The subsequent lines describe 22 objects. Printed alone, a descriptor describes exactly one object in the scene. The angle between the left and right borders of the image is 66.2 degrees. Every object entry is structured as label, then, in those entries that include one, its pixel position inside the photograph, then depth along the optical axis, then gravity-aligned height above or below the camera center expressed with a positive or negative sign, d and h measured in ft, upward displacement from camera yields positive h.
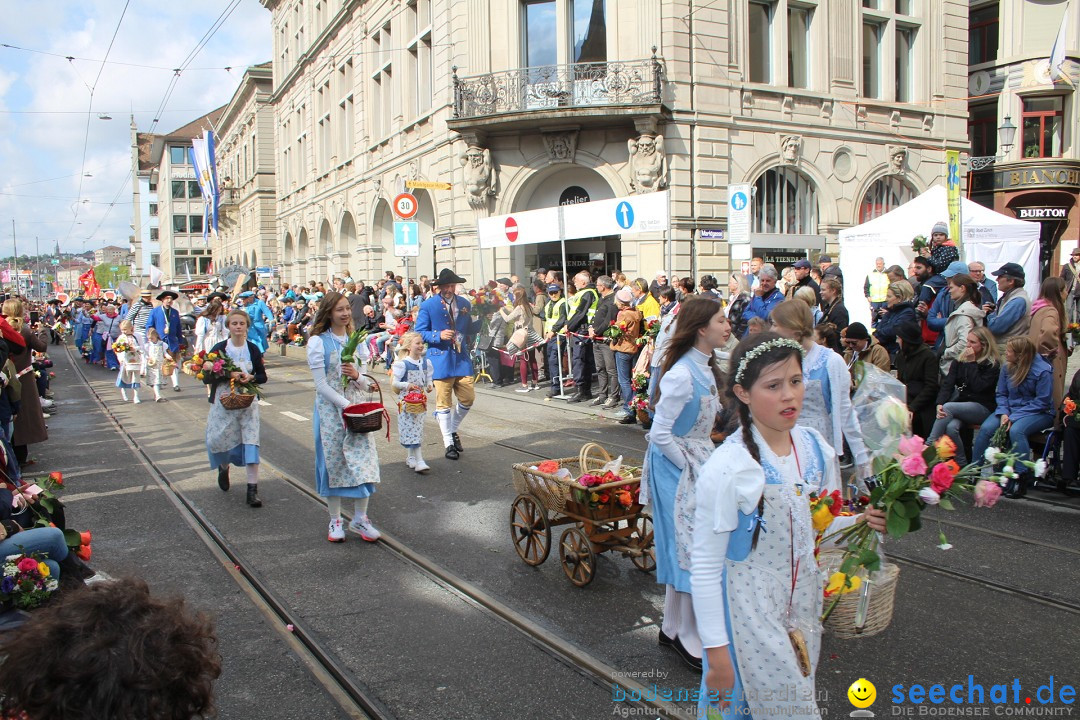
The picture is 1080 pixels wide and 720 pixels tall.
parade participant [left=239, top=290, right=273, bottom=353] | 60.23 -0.10
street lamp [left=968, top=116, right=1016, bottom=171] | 90.79 +17.64
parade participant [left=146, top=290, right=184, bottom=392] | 54.70 -0.52
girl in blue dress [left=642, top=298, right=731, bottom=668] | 13.88 -2.37
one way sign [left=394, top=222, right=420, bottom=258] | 58.95 +5.13
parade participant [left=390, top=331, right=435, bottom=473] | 29.37 -2.61
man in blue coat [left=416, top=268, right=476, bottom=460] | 31.42 -1.59
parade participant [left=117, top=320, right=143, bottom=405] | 52.69 -2.91
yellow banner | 49.11 +6.67
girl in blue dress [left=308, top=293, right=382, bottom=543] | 21.44 -3.37
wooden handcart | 17.46 -4.75
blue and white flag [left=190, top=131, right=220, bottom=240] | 147.02 +26.71
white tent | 49.34 +3.67
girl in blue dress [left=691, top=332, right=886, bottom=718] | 8.62 -2.72
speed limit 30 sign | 57.93 +7.47
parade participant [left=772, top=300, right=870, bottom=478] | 16.24 -1.55
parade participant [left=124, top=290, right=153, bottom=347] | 55.47 +0.17
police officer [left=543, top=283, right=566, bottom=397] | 47.47 -1.43
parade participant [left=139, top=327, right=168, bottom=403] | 53.11 -2.51
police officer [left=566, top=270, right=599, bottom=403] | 45.70 -1.55
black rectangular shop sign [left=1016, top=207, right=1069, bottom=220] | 102.42 +10.56
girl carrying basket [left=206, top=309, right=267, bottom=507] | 26.14 -3.61
